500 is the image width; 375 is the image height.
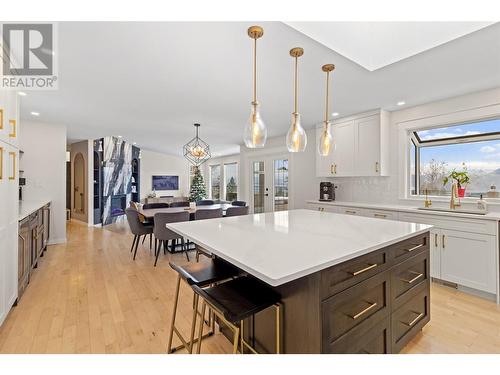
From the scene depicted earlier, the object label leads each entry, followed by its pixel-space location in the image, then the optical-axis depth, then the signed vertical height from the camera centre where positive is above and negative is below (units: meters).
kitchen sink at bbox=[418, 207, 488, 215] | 2.80 -0.29
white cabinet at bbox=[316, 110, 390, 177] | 3.66 +0.63
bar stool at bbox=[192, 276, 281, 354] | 1.22 -0.61
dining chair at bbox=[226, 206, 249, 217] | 4.23 -0.42
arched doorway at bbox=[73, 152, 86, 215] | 6.71 +0.10
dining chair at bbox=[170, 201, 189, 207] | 5.38 -0.38
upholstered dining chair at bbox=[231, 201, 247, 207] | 5.41 -0.37
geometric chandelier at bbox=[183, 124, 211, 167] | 5.07 +0.74
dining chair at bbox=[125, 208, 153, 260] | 3.96 -0.61
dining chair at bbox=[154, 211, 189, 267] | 3.65 -0.53
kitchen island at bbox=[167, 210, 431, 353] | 1.17 -0.50
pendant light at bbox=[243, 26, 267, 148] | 1.89 +0.45
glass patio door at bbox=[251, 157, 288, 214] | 5.82 +0.07
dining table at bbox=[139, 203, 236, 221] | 4.04 -0.44
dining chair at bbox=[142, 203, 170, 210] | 4.90 -0.38
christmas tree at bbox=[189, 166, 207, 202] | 8.83 -0.04
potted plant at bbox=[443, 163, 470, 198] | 3.07 +0.09
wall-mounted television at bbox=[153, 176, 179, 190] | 9.70 +0.19
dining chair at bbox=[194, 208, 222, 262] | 3.93 -0.43
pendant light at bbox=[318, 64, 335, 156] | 2.21 +0.43
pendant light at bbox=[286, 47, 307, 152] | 2.02 +0.44
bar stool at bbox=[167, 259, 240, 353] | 1.55 -0.59
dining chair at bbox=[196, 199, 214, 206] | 5.87 -0.39
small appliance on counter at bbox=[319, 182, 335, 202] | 4.36 -0.10
